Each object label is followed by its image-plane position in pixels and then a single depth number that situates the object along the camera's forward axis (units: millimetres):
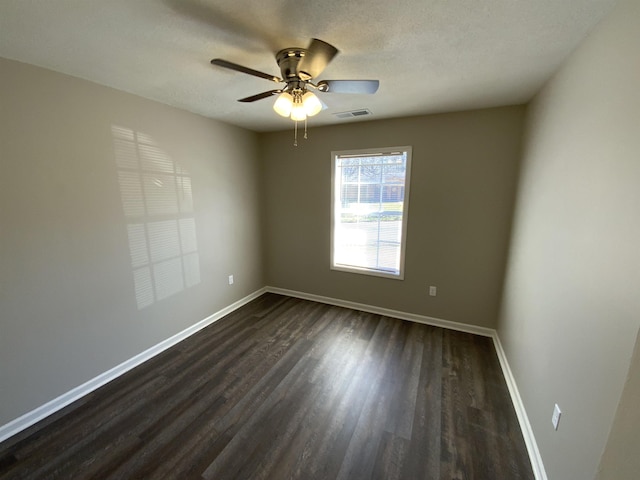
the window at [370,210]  3039
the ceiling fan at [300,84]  1412
